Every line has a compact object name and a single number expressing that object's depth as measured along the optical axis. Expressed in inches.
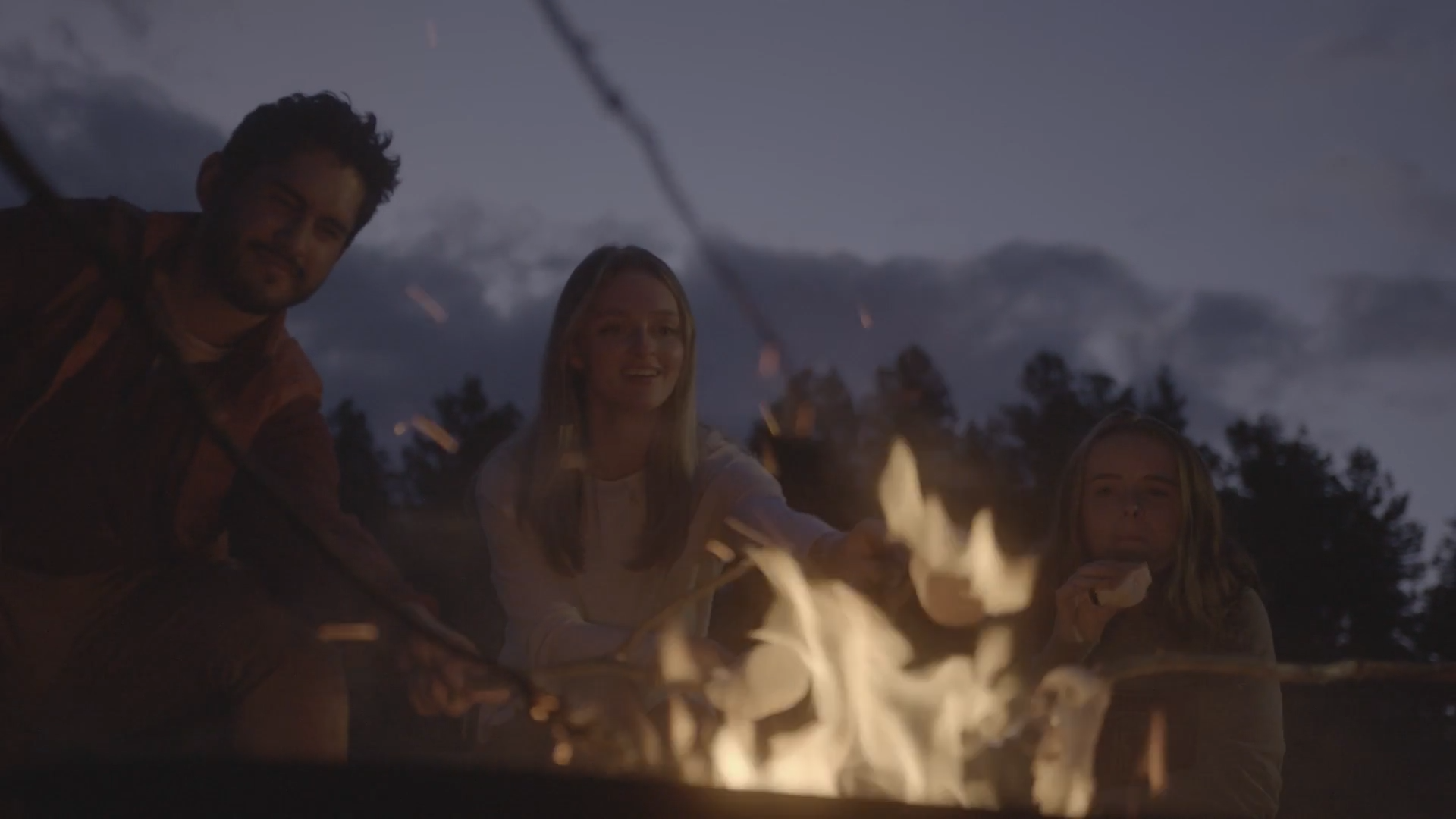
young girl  105.9
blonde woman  120.6
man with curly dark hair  100.0
